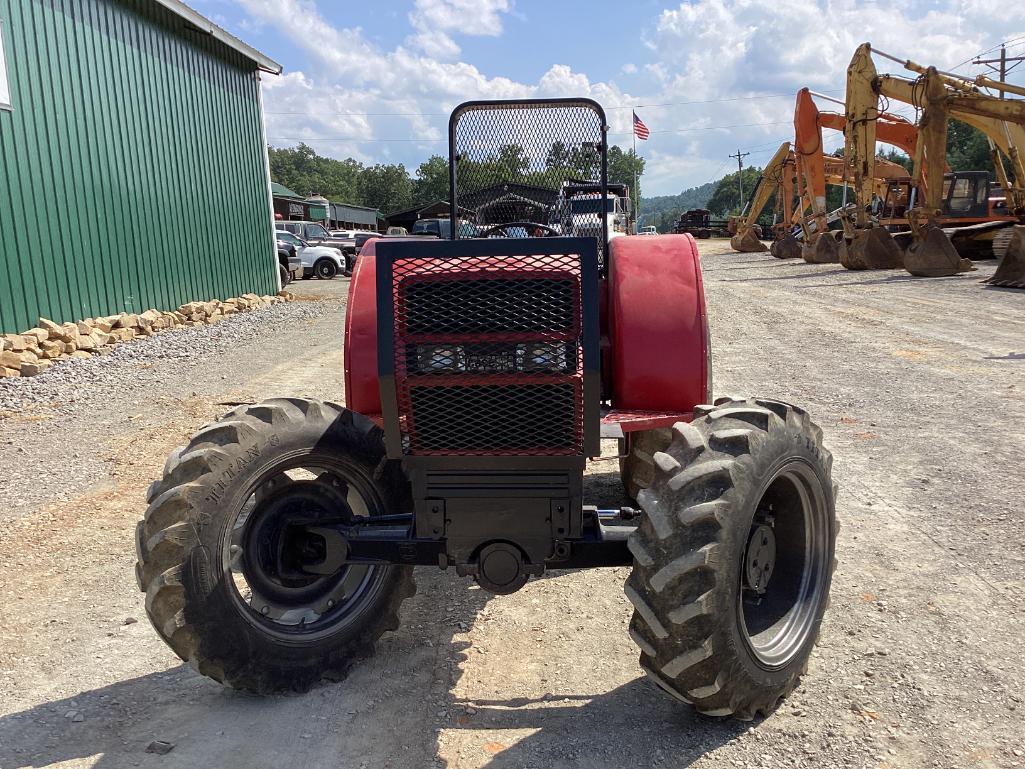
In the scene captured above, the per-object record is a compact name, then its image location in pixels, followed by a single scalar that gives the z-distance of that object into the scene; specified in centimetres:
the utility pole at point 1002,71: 4491
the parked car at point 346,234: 3581
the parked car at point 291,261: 2502
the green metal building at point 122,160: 1101
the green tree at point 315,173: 11925
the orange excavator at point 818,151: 2616
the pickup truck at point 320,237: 3231
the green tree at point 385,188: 10931
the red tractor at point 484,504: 271
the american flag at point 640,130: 3466
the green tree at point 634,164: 6499
